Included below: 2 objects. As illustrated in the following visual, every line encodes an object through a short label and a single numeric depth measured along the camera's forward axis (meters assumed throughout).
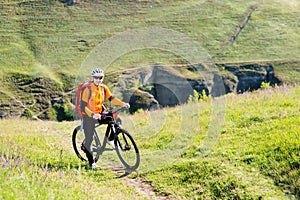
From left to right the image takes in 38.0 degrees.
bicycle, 12.28
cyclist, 11.69
